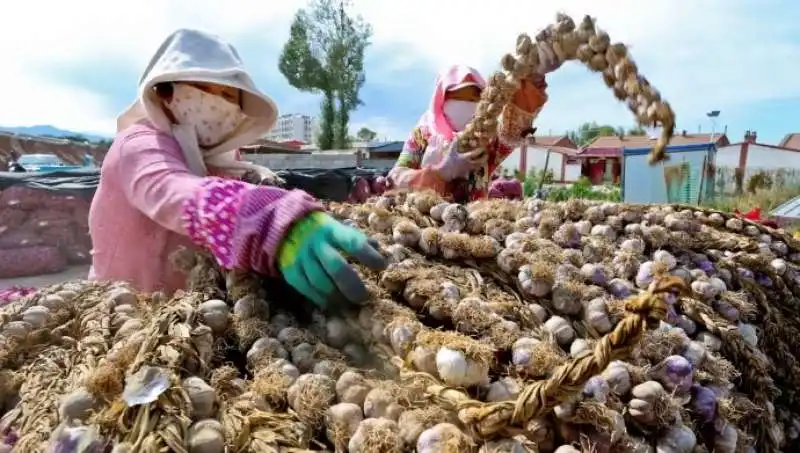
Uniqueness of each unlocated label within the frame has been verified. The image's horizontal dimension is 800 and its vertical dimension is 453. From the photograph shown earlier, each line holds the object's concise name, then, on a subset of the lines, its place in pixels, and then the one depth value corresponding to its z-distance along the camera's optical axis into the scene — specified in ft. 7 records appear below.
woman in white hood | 2.35
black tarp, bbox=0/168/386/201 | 13.65
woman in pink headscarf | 4.92
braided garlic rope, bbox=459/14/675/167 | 2.98
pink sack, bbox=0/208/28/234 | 16.33
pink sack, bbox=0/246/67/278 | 15.37
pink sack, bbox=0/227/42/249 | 15.97
